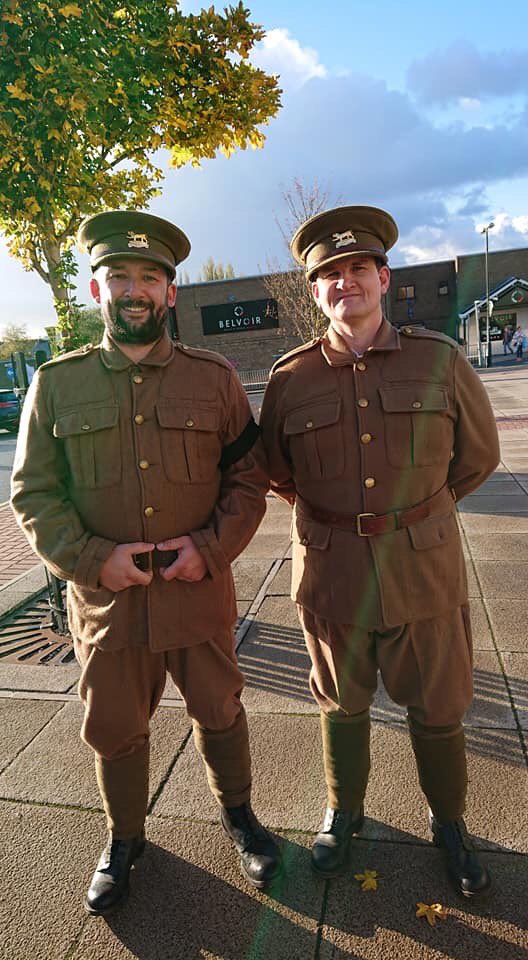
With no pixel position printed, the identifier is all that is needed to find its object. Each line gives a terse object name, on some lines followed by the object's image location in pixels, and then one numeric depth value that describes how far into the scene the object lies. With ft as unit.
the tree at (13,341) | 177.12
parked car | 61.21
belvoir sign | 123.24
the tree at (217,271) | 188.34
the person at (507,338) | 114.01
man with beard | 6.51
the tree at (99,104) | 10.64
